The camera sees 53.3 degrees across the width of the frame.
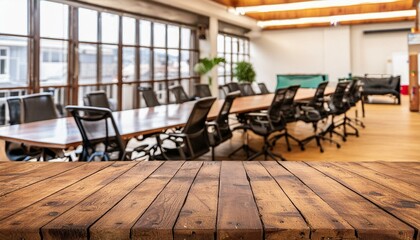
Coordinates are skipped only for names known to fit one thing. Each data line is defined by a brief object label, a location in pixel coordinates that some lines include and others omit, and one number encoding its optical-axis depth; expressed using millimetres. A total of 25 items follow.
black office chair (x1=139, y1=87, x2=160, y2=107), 6001
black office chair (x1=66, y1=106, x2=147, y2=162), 3088
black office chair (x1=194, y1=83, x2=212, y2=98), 7734
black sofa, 13484
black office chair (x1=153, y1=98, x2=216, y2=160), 3547
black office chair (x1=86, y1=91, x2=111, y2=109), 4733
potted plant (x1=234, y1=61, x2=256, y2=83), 13352
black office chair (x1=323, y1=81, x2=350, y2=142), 6961
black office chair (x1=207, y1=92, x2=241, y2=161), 4348
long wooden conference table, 2998
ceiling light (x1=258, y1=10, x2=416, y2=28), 11945
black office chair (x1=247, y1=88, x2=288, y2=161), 5191
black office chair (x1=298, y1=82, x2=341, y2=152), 6377
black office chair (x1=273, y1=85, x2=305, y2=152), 5547
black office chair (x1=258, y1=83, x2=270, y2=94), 9038
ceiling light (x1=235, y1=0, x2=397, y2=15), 9367
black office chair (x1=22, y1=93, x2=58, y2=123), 4004
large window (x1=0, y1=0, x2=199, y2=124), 6188
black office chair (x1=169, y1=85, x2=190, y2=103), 6815
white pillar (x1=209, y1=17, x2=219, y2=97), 11266
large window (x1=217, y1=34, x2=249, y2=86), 13141
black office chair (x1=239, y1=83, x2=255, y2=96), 8352
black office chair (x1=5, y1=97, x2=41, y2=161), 3760
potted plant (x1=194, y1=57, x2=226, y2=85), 10930
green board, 13164
